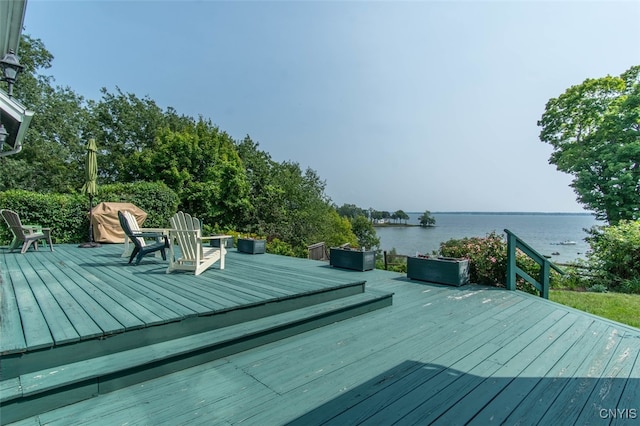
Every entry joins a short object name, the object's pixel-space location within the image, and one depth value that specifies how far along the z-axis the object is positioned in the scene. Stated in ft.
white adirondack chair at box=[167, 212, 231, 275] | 12.63
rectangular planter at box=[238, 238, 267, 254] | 23.72
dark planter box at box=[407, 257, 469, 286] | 15.26
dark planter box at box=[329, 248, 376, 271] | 18.84
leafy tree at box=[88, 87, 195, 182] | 56.60
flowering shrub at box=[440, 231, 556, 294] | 15.57
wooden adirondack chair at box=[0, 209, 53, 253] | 17.87
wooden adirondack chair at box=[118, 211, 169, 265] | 14.39
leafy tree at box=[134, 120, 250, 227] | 45.06
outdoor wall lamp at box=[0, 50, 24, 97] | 13.21
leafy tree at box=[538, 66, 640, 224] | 39.09
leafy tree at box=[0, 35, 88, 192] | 44.15
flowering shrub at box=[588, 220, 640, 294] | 20.01
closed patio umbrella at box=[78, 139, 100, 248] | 22.29
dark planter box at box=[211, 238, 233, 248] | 27.26
